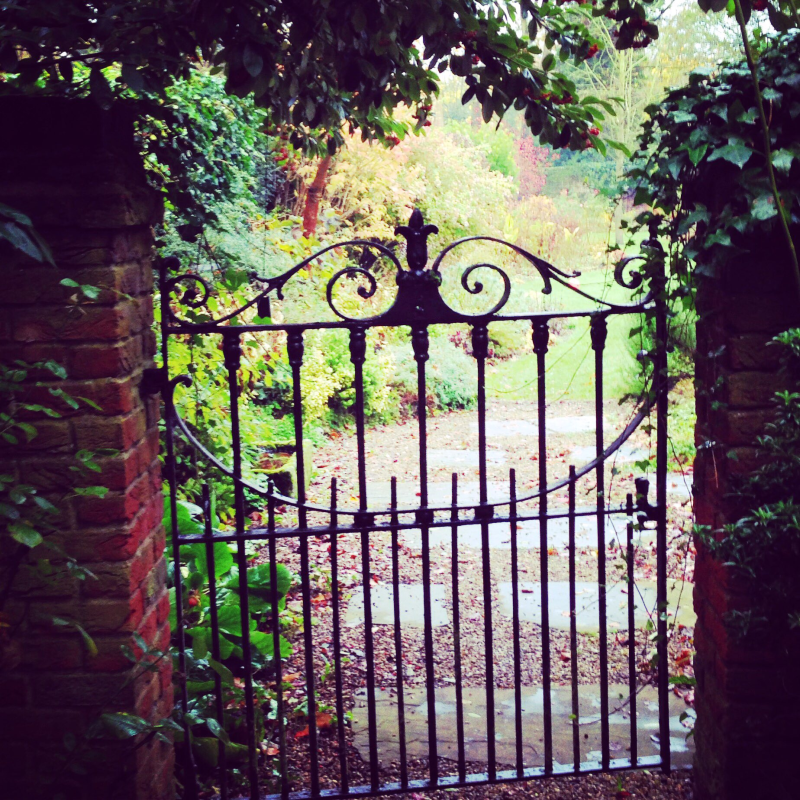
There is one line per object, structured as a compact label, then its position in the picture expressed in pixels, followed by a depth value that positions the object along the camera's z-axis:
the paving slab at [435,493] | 5.74
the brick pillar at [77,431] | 1.91
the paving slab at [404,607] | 4.06
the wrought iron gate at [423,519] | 2.28
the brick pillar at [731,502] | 2.11
